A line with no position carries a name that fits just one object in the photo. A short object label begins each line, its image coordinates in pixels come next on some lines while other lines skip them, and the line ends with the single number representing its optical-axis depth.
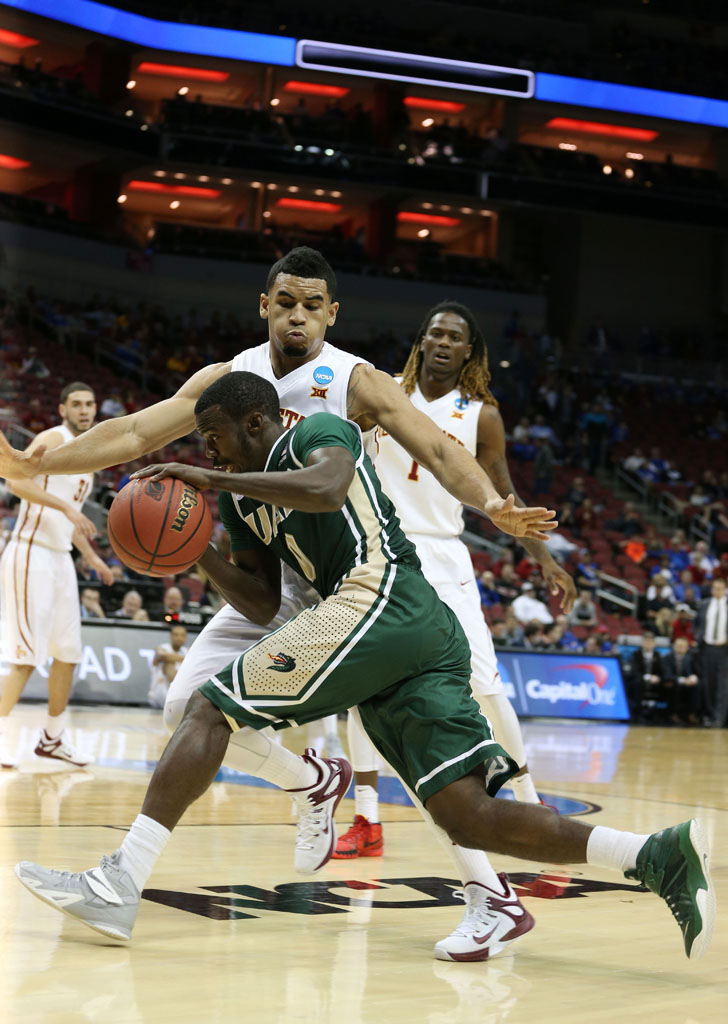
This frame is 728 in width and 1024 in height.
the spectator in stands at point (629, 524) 21.25
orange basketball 3.55
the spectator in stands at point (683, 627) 16.45
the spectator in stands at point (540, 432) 24.11
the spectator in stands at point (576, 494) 22.39
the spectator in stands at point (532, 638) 15.02
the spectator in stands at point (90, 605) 12.68
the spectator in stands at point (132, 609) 12.98
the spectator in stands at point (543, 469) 22.30
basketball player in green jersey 3.28
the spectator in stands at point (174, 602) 13.24
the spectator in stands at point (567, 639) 15.50
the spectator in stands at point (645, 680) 15.17
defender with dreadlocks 5.43
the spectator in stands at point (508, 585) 16.61
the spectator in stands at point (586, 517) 21.69
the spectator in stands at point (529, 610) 15.94
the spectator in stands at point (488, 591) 16.41
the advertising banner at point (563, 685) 14.02
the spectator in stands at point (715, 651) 15.29
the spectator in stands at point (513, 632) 14.93
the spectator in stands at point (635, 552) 20.42
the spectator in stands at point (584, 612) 16.80
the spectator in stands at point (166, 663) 11.74
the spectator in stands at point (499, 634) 14.77
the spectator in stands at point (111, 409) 19.45
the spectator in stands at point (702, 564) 19.88
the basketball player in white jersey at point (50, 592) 7.57
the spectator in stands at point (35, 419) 18.33
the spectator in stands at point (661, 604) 16.91
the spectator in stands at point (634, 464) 25.05
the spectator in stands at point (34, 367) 21.39
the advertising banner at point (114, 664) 12.19
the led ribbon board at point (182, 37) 28.16
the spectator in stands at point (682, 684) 15.52
